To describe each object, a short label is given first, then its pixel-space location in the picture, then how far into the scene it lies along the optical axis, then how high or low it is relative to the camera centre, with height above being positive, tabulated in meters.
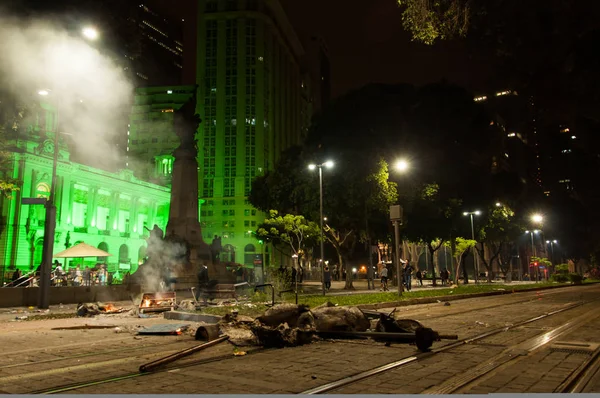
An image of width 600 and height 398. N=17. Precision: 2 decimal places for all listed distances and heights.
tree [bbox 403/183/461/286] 36.91 +4.20
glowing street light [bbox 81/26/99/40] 11.91 +6.24
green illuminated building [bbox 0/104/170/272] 53.47 +10.04
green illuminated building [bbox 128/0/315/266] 95.00 +32.14
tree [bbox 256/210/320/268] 31.17 +3.18
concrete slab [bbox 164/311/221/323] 11.26 -1.06
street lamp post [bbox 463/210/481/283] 40.73 +5.08
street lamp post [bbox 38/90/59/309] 16.03 +0.83
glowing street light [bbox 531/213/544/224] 45.78 +5.06
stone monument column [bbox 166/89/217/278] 25.64 +4.56
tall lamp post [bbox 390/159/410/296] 18.89 +2.14
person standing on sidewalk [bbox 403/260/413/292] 28.42 -0.27
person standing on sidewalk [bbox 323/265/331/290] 29.05 -0.51
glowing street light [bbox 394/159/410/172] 22.81 +5.19
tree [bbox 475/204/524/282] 43.34 +4.24
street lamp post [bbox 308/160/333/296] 21.30 +0.16
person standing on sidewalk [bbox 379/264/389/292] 28.21 -0.37
